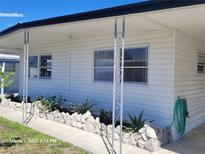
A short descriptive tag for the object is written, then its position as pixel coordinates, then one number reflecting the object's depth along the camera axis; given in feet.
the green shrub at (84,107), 17.32
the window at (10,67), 47.47
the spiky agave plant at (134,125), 13.17
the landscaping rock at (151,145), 11.62
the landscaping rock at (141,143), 11.97
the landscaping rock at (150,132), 11.81
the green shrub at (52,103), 18.53
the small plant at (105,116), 15.44
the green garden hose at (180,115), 14.15
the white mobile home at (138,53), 11.28
